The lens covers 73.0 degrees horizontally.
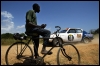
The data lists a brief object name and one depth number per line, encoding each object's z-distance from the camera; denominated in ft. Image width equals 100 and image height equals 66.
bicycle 6.50
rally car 18.29
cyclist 6.39
